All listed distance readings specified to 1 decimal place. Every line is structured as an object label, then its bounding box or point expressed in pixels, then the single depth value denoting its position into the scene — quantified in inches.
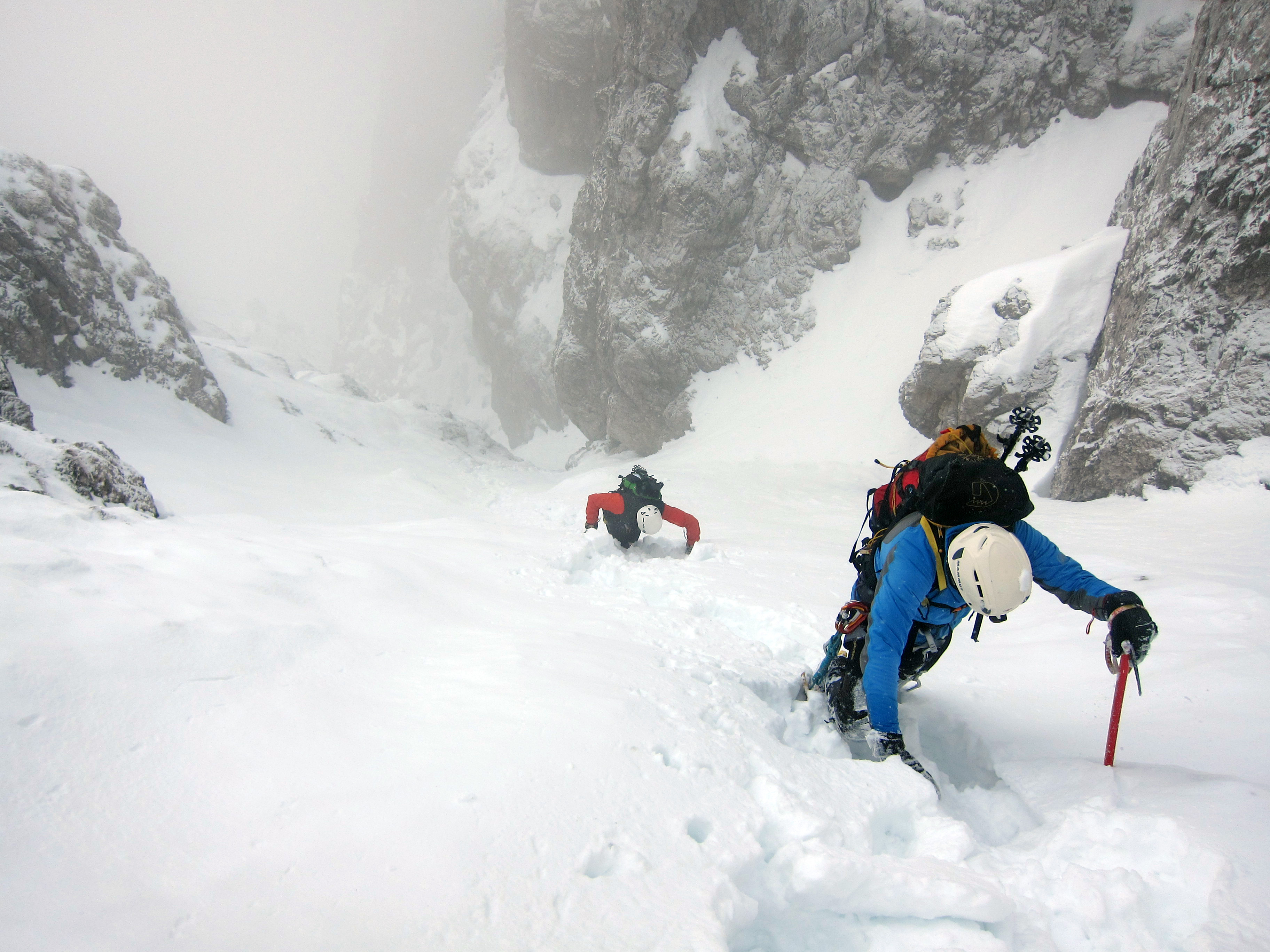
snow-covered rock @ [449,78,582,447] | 1549.0
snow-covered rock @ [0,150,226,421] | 597.6
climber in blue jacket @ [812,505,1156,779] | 91.0
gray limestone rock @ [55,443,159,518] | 193.5
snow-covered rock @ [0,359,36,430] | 343.0
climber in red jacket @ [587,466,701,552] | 287.6
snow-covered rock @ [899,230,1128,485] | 521.3
